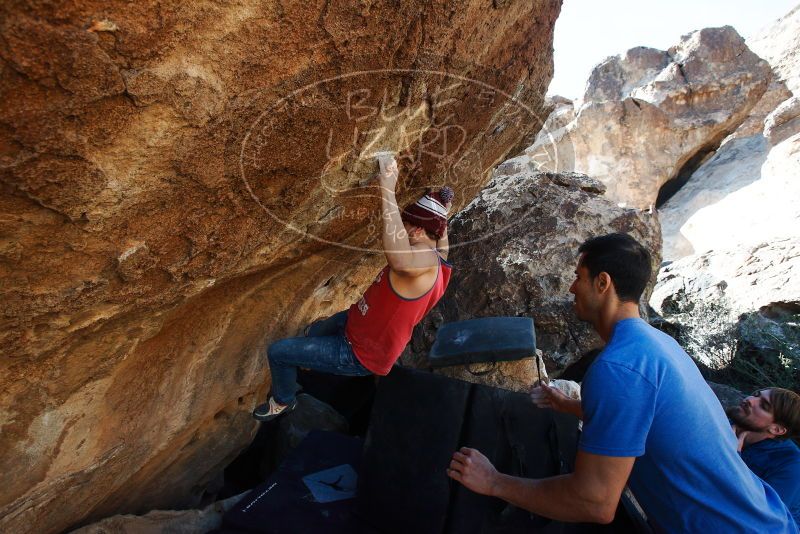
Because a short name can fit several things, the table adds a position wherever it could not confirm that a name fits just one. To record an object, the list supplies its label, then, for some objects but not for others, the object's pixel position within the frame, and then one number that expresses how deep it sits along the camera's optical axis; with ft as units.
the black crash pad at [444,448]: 6.91
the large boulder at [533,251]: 13.69
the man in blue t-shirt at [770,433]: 8.64
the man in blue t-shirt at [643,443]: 4.61
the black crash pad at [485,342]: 8.16
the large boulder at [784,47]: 48.85
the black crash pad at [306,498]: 8.13
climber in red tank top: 6.46
